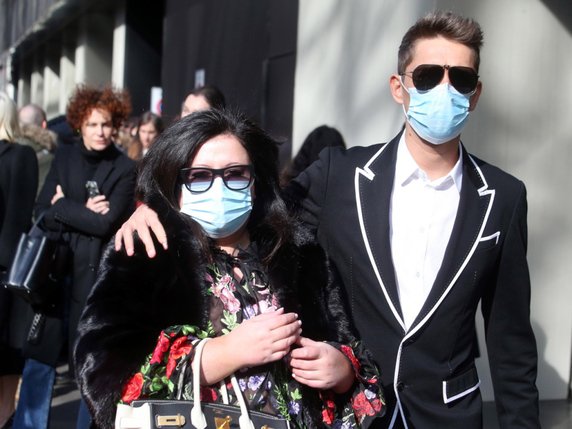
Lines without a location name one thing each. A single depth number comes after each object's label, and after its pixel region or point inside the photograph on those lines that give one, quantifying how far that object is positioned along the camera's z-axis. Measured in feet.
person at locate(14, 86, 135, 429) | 18.07
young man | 9.93
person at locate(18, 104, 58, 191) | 24.76
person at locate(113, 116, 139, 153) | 29.81
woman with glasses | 7.98
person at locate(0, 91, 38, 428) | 17.98
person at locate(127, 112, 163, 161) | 26.07
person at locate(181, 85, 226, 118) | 17.19
